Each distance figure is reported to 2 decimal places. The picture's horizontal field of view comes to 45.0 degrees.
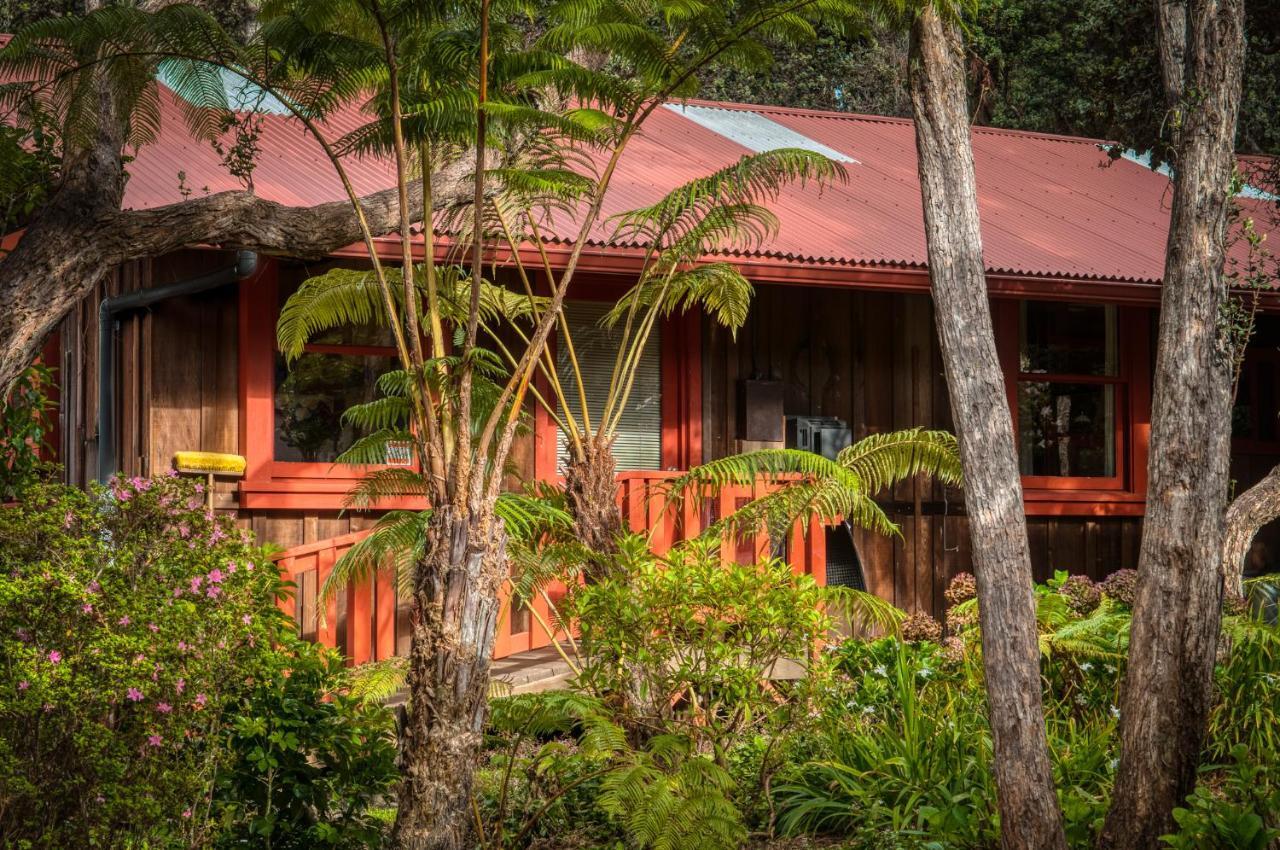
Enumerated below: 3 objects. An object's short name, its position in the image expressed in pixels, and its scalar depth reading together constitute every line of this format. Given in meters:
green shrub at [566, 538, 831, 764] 6.77
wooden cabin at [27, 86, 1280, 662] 10.09
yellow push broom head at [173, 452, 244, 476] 9.46
